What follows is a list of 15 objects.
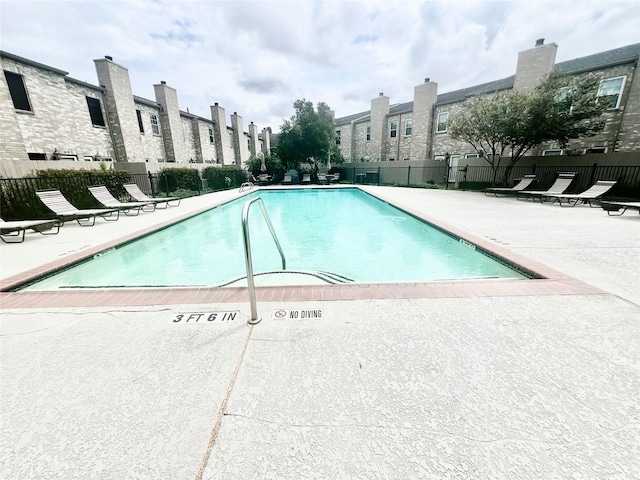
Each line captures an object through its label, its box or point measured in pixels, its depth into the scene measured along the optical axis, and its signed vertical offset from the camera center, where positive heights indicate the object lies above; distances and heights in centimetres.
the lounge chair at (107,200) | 912 -90
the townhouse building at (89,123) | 1065 +285
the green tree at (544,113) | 1193 +239
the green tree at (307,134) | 2314 +317
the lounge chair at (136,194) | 1070 -84
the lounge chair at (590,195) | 998 -113
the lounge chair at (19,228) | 591 -126
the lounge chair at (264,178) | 2686 -71
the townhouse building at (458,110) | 1321 +392
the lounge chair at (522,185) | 1290 -94
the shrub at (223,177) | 1909 -40
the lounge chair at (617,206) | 743 -121
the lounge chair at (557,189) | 1148 -104
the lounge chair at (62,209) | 761 -97
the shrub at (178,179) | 1531 -39
